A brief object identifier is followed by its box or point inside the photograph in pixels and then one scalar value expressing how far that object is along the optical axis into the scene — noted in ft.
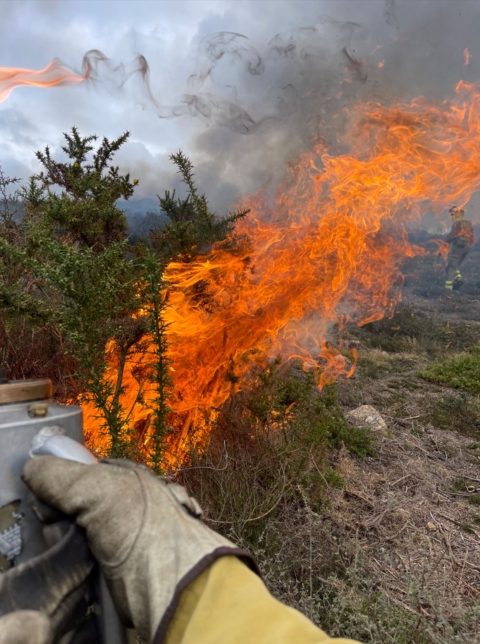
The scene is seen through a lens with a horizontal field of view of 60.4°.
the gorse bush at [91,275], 6.82
